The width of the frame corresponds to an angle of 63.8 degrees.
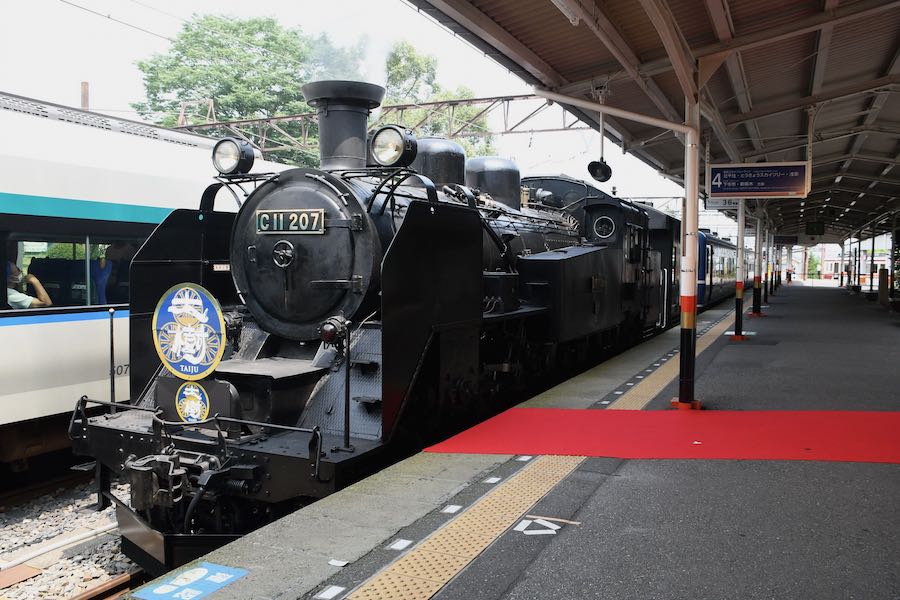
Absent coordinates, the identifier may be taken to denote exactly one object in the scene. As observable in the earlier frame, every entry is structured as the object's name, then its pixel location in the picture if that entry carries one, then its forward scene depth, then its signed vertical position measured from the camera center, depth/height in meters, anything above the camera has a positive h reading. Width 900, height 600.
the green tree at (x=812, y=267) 86.12 +1.29
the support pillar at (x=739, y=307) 13.07 -0.55
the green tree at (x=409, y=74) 38.34 +10.87
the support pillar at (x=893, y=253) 19.92 +0.71
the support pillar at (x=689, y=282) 7.06 -0.05
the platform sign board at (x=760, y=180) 11.12 +1.51
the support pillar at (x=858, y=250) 37.96 +1.54
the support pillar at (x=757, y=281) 18.78 -0.10
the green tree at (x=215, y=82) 25.30 +6.77
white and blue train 6.36 +0.24
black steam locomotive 4.34 -0.44
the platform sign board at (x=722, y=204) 22.03 +2.27
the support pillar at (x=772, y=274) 32.71 +0.15
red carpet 5.29 -1.28
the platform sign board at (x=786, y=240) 41.97 +2.21
